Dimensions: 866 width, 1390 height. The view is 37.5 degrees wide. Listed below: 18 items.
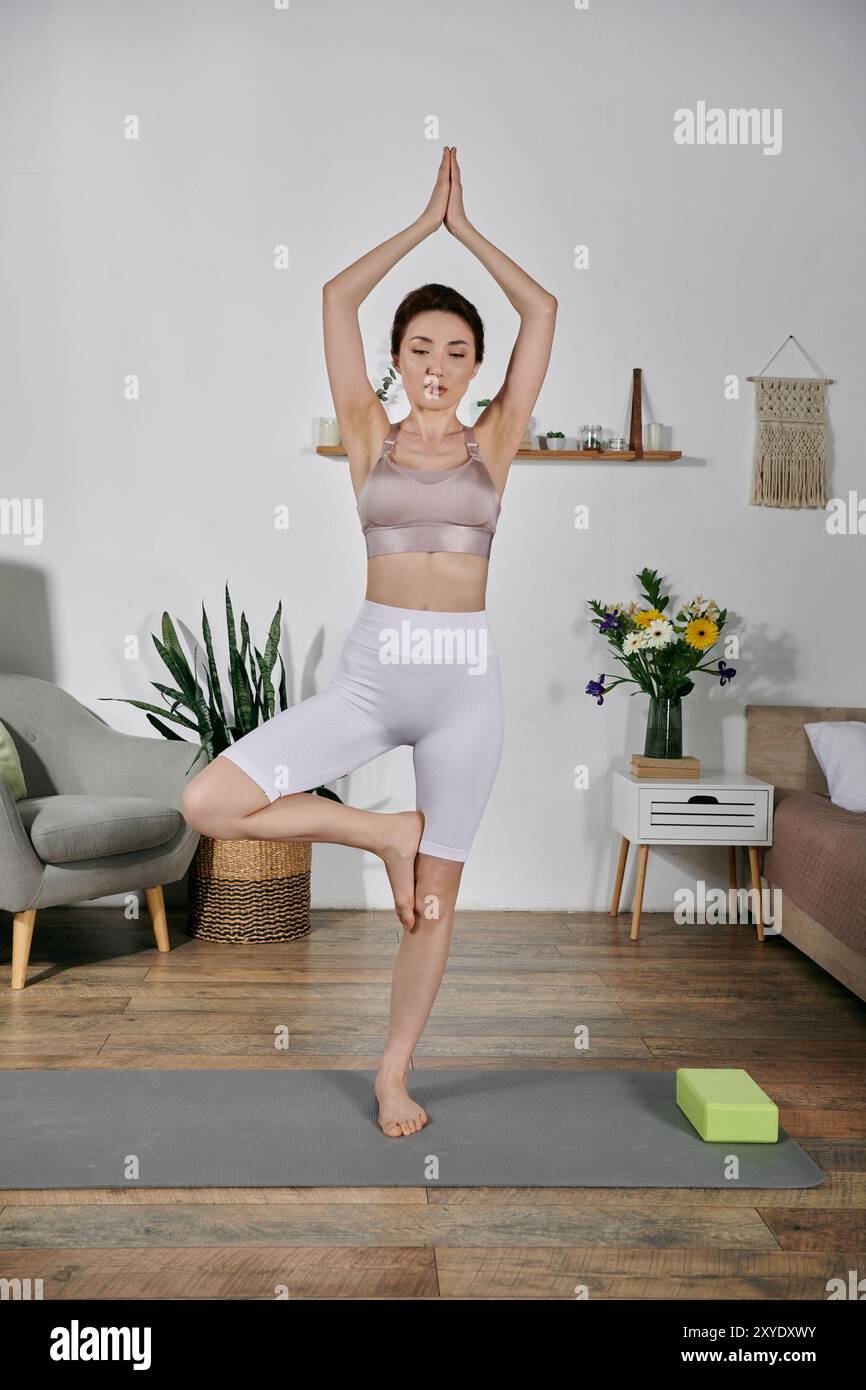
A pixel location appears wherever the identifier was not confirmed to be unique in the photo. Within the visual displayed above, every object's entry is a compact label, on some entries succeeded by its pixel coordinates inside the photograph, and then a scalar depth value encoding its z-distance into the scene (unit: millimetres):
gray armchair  3436
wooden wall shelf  4379
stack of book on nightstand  4188
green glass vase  4227
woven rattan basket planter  3998
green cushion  3787
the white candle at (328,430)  4380
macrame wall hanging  4496
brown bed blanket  3316
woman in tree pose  2316
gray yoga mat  2225
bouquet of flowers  4156
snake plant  4043
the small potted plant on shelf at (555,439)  4400
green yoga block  2400
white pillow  4016
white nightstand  4070
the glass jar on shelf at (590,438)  4398
